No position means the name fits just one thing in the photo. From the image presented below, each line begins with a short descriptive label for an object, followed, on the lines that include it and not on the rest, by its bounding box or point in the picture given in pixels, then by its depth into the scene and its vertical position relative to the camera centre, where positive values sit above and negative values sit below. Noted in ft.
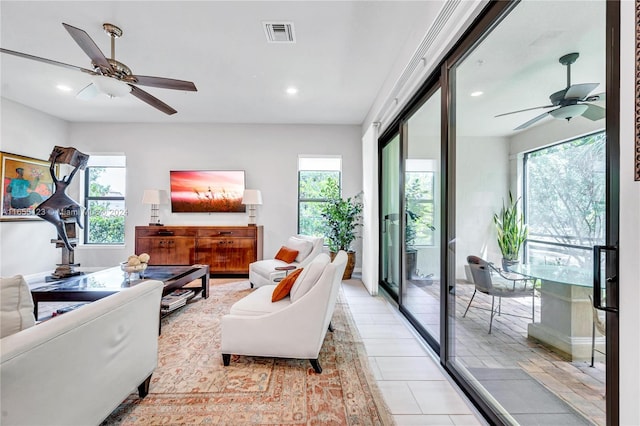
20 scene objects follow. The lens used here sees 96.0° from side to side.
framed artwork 14.28 +1.38
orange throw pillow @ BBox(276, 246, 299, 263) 13.75 -2.03
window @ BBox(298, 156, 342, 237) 18.29 +1.65
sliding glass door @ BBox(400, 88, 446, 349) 8.15 -0.11
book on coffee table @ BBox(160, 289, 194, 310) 10.15 -3.26
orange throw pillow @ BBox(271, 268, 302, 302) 7.43 -2.00
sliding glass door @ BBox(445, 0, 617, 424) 3.36 -0.02
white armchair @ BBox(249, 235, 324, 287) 12.92 -2.38
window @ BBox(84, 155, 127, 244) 18.01 +0.75
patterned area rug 5.27 -3.75
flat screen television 17.66 +1.44
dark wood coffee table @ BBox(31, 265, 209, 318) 8.38 -2.34
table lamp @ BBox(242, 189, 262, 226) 16.56 +0.90
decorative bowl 9.75 -1.91
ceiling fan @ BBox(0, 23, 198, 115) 7.14 +3.88
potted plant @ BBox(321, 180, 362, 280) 16.12 -0.62
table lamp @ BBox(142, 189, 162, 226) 16.66 +0.88
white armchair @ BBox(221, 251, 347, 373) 6.60 -2.58
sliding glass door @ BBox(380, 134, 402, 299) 12.09 -0.19
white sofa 3.12 -2.04
